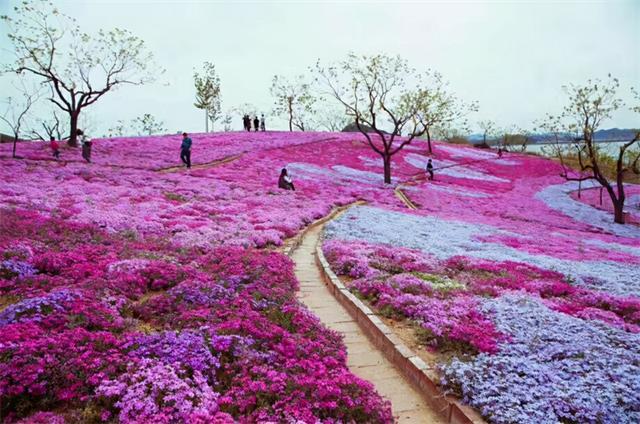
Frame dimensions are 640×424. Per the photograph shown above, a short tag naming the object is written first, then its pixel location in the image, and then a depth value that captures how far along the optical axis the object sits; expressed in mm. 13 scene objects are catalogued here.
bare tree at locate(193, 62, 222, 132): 81869
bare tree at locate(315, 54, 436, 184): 40781
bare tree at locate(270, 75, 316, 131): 89188
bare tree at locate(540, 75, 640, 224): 33344
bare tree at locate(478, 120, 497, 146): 114300
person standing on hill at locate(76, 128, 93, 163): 32334
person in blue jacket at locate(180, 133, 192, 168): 32797
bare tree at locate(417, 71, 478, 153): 42812
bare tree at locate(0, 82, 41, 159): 31584
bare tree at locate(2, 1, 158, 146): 38188
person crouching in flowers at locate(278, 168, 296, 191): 29219
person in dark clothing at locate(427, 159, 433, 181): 45344
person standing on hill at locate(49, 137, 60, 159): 32438
